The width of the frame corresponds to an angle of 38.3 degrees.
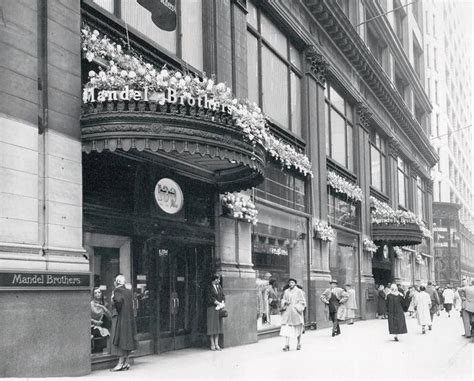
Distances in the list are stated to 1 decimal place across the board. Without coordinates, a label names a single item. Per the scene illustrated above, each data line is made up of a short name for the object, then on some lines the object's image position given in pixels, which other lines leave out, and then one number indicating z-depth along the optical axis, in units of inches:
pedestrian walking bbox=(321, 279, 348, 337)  800.9
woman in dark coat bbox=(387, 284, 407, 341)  732.0
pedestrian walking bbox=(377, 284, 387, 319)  1213.1
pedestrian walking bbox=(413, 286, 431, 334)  850.8
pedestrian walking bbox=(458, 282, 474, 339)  780.0
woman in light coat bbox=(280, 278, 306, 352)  625.0
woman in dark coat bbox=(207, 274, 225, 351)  594.2
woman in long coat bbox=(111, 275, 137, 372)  460.4
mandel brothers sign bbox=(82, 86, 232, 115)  445.1
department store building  399.5
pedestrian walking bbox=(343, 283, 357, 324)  1024.9
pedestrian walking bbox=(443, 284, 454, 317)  1370.6
